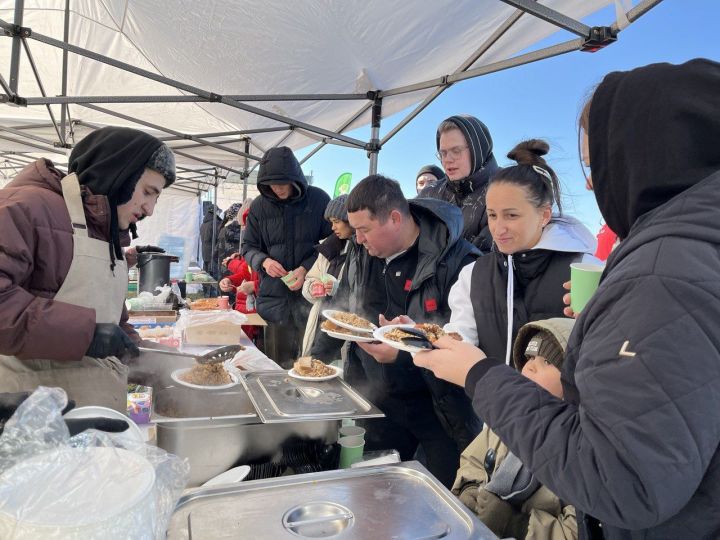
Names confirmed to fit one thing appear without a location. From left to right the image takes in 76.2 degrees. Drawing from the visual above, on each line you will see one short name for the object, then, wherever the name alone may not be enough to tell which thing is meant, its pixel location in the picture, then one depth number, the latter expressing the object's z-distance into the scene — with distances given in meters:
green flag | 6.37
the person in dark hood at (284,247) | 3.92
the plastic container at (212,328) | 2.94
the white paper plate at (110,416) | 0.80
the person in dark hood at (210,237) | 10.35
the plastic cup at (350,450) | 1.42
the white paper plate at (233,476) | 1.11
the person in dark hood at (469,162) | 2.75
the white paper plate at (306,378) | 1.87
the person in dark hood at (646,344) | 0.64
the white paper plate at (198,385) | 1.73
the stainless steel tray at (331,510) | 0.86
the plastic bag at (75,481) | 0.58
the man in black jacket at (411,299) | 2.11
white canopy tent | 2.84
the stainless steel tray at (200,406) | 1.38
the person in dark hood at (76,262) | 1.34
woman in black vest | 1.83
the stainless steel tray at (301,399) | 1.45
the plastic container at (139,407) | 1.75
